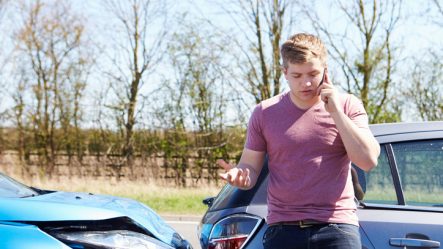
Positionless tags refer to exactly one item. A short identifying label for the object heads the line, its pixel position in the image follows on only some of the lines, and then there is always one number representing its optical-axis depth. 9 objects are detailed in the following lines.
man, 2.57
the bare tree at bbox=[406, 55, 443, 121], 16.69
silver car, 3.16
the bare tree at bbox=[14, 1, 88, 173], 20.80
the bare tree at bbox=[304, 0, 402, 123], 17.41
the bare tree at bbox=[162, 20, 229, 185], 18.72
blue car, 3.29
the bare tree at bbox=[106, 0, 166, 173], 19.94
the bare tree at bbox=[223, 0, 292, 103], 18.39
